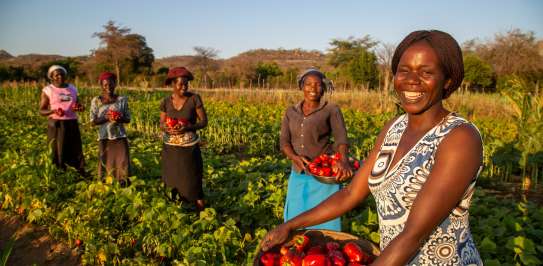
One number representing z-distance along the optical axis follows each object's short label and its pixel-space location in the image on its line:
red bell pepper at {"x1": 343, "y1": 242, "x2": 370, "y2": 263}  1.67
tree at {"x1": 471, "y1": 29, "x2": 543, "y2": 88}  29.81
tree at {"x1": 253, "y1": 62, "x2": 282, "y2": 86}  46.56
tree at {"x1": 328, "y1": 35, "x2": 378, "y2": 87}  27.14
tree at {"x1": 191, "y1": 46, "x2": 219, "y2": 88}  53.94
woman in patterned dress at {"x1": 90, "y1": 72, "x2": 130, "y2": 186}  5.34
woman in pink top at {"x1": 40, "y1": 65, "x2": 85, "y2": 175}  5.91
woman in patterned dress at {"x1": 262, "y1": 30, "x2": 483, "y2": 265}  1.19
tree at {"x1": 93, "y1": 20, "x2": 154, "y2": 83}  37.91
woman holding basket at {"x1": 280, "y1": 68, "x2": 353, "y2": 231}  3.19
